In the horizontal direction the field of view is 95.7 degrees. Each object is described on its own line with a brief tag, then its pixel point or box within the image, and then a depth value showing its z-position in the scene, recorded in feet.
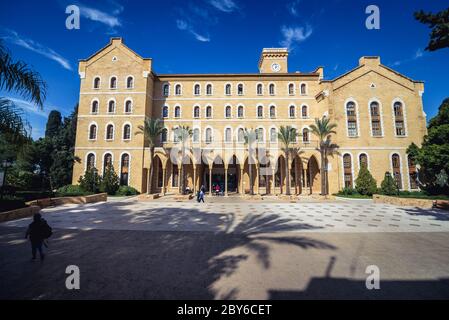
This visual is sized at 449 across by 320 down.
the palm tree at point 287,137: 75.87
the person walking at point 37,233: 16.97
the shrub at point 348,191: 73.57
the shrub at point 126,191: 73.26
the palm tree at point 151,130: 72.54
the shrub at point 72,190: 56.54
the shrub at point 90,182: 70.78
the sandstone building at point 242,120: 80.33
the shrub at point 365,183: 71.46
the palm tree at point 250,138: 77.00
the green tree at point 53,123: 112.98
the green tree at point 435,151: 60.39
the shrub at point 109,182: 71.97
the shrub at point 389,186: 70.38
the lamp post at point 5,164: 41.79
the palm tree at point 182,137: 75.82
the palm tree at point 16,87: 20.72
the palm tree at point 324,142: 75.20
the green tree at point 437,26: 26.35
